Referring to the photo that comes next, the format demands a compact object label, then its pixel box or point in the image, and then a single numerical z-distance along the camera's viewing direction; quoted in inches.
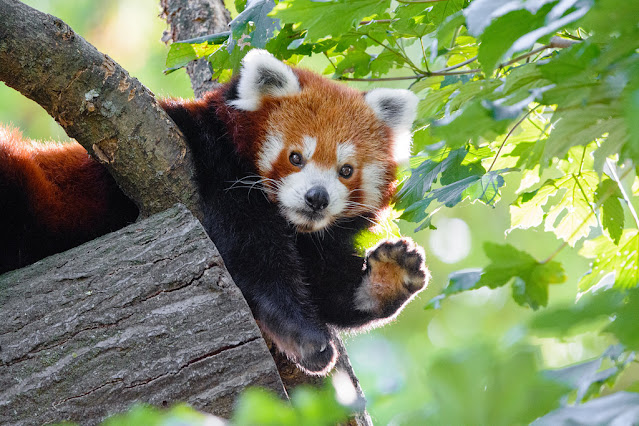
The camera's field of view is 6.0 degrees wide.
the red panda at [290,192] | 210.9
